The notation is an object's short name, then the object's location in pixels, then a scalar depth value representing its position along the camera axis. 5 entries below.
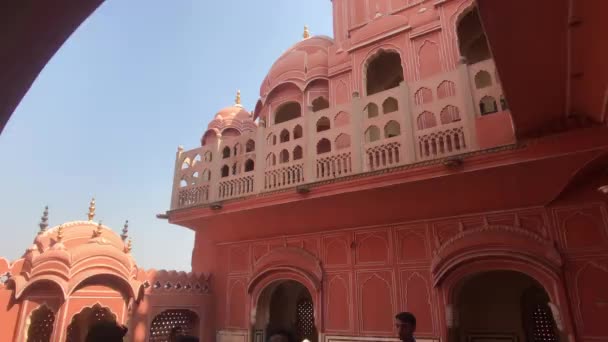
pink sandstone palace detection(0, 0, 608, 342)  4.89
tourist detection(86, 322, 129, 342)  2.10
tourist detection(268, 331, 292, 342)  2.73
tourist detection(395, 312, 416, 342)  3.45
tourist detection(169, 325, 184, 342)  7.38
